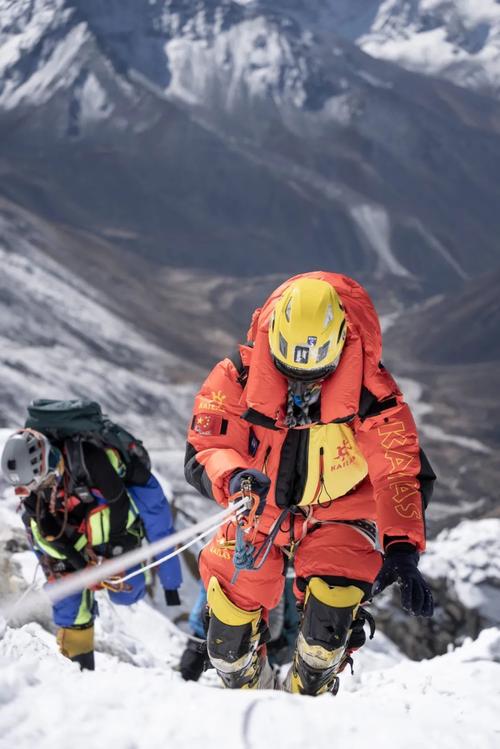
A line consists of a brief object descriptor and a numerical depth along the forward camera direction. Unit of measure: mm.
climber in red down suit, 5512
